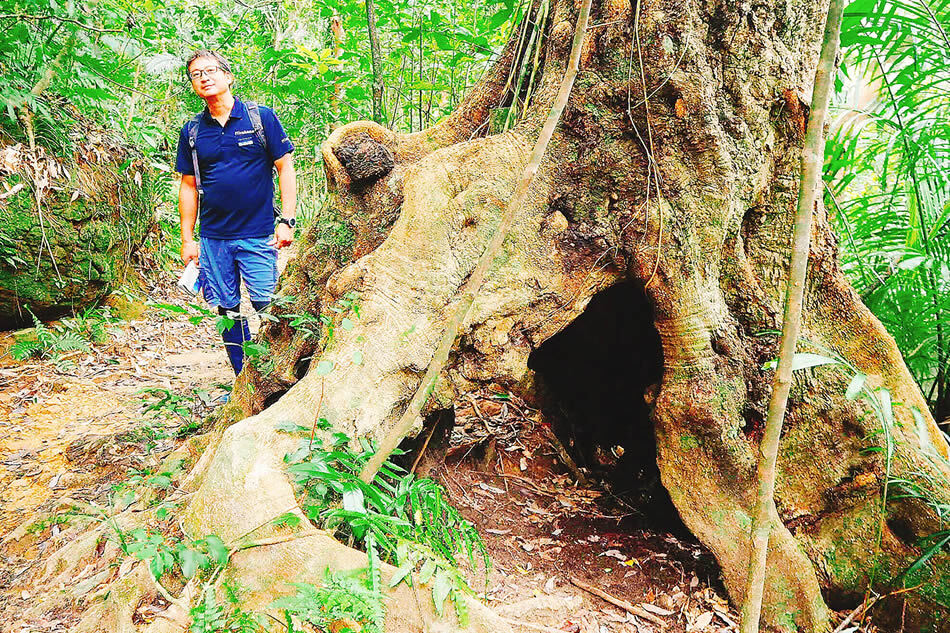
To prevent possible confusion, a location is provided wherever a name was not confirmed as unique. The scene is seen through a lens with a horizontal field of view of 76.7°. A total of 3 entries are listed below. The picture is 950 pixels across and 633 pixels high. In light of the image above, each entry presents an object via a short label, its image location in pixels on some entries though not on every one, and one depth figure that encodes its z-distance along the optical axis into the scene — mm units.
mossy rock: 5039
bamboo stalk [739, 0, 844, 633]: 1571
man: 3561
